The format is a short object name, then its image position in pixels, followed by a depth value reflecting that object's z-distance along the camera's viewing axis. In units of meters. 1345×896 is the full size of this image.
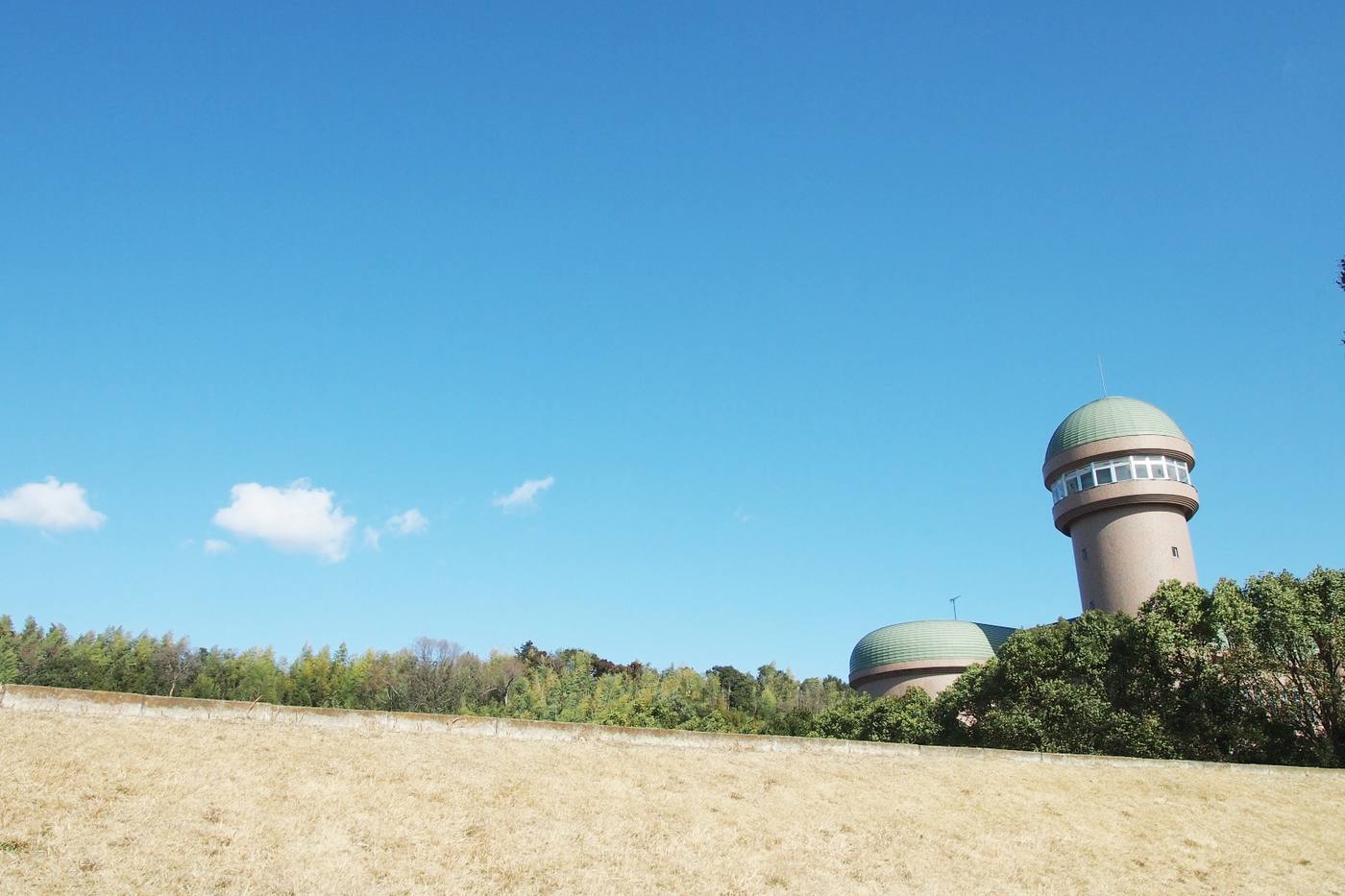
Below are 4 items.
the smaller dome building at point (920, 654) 40.12
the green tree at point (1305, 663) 26.75
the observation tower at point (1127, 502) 37.78
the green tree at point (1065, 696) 28.25
